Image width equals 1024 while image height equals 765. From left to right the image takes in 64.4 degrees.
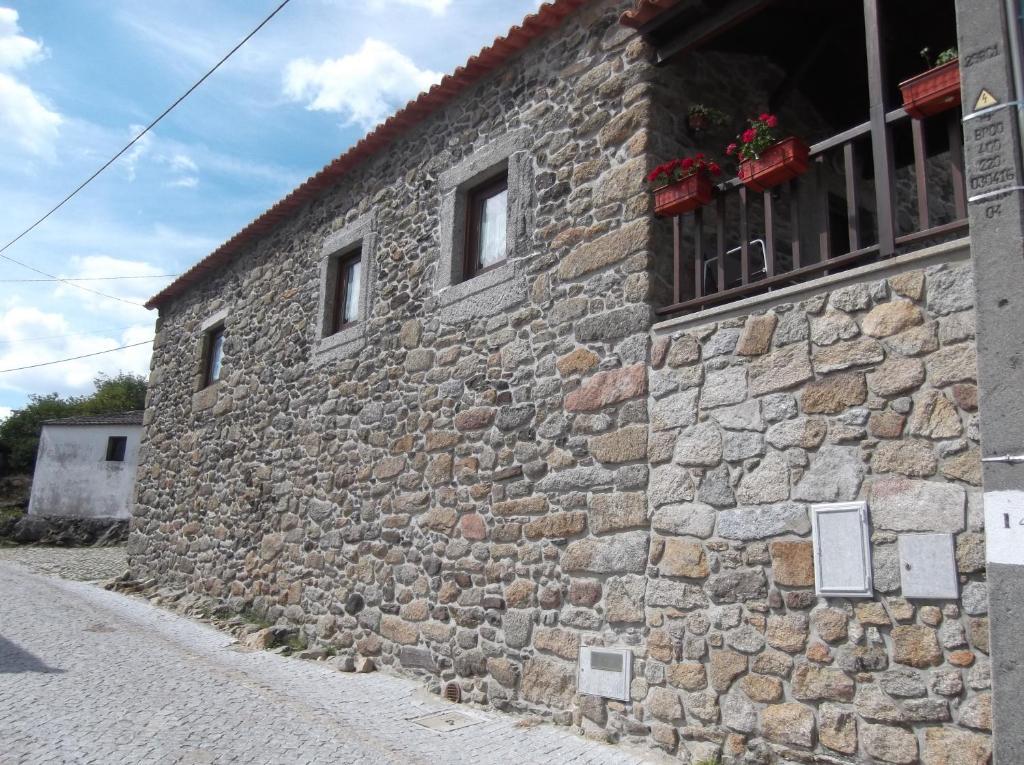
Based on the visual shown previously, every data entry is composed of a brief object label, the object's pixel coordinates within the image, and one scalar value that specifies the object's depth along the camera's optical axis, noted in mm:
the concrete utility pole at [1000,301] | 2400
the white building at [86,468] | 20578
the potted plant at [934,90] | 3477
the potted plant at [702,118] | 5043
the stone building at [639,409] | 3379
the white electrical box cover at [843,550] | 3406
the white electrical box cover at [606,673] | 4281
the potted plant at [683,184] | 4445
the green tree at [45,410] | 27500
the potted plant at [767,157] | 4082
